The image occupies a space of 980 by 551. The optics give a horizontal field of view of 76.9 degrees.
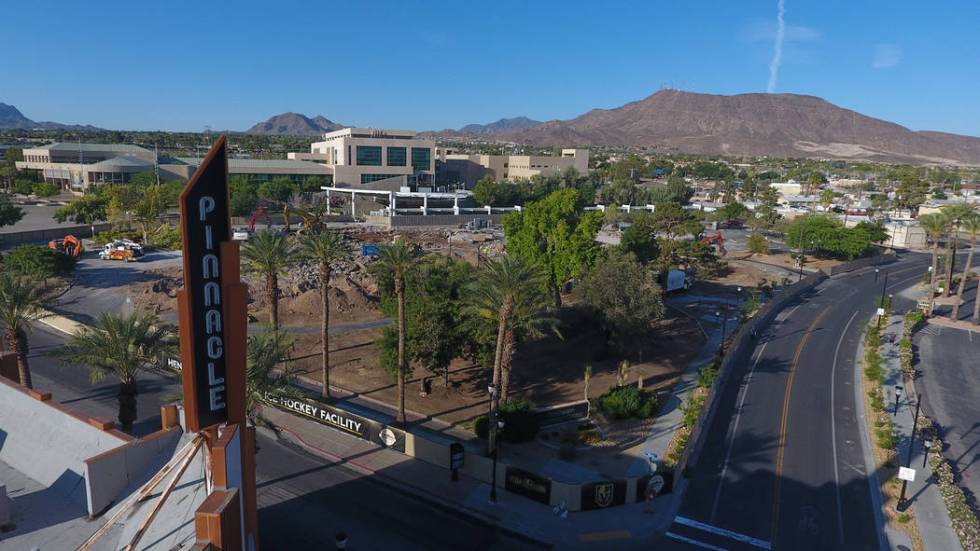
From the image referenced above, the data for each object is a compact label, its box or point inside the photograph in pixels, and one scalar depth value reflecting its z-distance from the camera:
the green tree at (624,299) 37.41
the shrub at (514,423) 29.92
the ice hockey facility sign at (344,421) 28.64
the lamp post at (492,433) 24.81
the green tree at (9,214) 73.69
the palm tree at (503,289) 28.34
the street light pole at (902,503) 24.96
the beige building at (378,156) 134.62
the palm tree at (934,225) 62.99
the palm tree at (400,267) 29.67
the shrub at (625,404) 32.56
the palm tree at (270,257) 33.44
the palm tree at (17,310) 29.36
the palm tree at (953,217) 61.69
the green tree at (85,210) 92.56
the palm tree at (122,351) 26.30
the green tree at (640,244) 59.29
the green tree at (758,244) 87.88
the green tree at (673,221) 74.25
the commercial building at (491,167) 167.75
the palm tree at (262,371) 23.59
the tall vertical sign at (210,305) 14.43
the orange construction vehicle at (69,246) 67.81
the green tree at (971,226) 58.34
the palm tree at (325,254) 32.25
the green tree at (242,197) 105.94
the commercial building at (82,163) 127.75
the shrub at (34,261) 53.91
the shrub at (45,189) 119.12
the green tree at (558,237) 46.78
